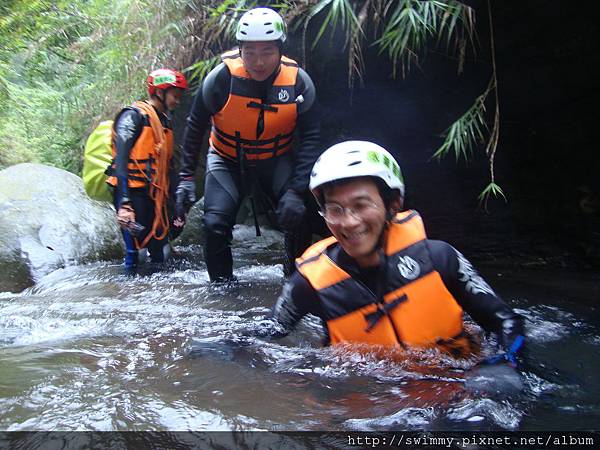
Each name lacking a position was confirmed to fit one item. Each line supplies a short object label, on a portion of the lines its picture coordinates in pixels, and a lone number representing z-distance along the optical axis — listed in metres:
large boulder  5.04
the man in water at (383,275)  2.04
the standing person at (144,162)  4.30
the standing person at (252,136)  3.49
